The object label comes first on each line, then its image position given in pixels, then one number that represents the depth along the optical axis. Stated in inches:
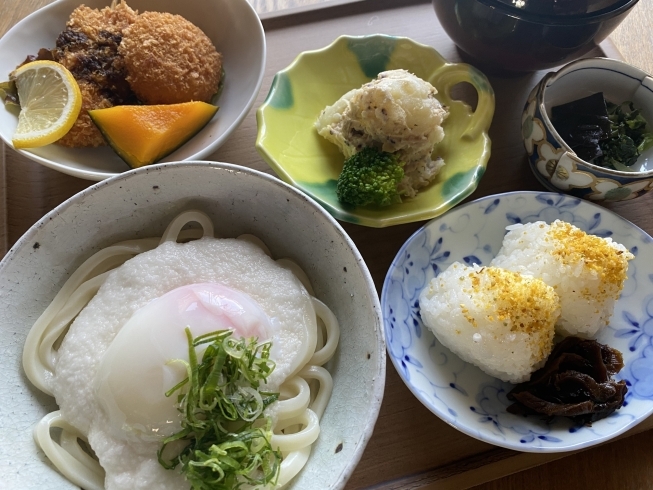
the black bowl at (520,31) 12.7
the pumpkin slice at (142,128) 13.1
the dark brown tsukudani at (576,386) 11.2
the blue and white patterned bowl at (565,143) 12.8
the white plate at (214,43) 13.3
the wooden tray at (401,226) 11.4
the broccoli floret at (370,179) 12.7
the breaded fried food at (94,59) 13.7
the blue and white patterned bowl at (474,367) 11.1
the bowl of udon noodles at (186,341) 9.4
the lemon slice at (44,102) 12.7
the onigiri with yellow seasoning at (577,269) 11.8
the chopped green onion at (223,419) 9.1
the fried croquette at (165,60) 13.7
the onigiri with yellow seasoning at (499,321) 11.4
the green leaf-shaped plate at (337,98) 13.1
